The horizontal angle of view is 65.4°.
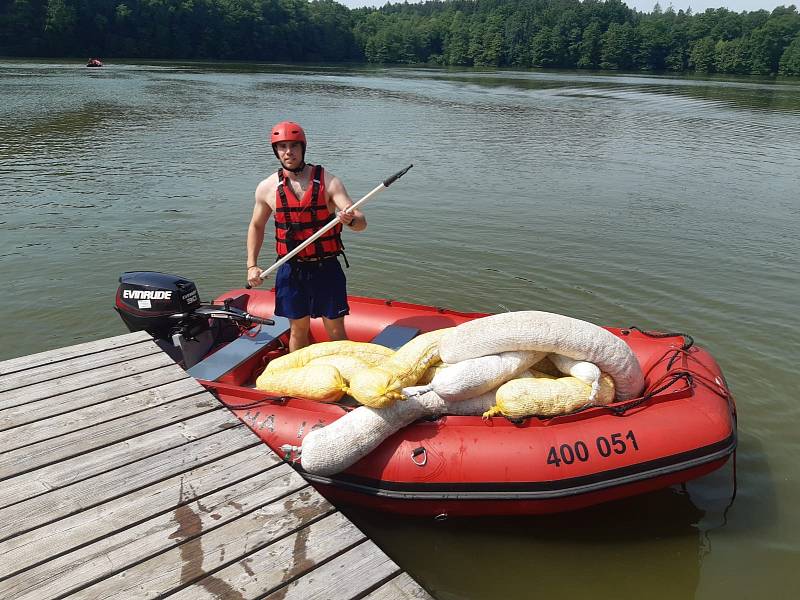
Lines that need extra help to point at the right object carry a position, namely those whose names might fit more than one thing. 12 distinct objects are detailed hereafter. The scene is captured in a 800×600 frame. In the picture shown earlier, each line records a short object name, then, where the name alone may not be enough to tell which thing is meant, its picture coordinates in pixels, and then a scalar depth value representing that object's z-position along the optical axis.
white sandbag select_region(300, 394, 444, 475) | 3.04
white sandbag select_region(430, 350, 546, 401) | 3.17
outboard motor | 4.16
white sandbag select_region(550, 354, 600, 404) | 3.21
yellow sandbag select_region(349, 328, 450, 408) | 3.04
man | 3.81
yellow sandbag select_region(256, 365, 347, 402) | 3.46
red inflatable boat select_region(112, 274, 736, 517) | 3.02
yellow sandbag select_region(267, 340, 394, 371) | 3.82
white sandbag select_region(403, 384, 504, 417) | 3.25
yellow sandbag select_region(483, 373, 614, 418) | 3.14
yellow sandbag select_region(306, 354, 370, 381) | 3.57
